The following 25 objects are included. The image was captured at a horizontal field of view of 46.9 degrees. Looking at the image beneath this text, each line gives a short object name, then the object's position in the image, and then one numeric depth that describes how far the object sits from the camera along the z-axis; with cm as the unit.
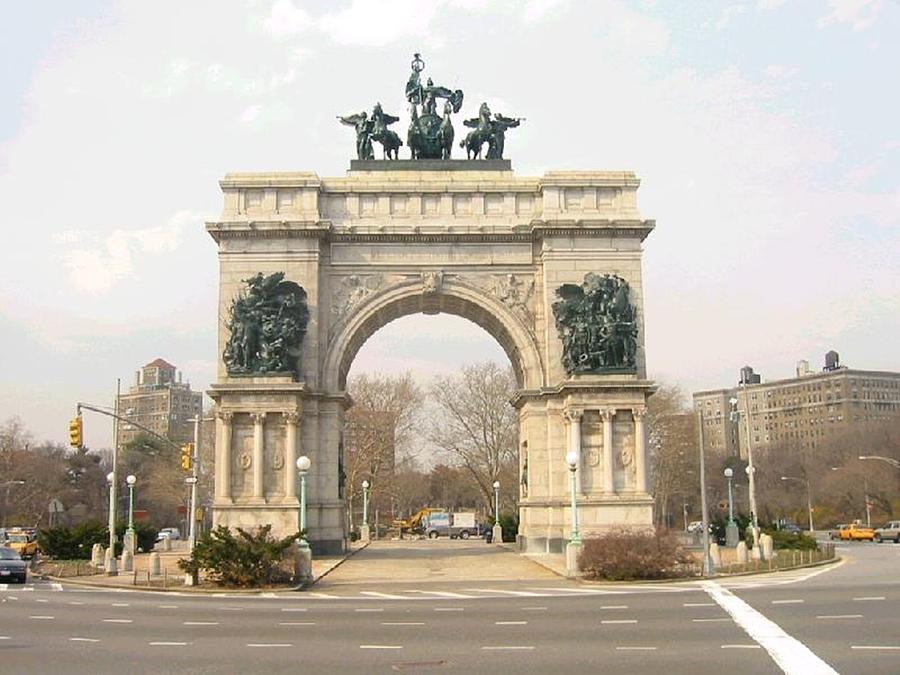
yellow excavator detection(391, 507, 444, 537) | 8056
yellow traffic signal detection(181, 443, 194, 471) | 3678
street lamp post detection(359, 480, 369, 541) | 6219
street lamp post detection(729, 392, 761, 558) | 4014
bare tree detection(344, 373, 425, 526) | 7119
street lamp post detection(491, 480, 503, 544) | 5238
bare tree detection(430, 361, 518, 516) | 7106
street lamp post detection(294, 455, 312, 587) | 2809
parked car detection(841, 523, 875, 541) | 6253
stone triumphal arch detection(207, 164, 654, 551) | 3797
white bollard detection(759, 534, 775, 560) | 3434
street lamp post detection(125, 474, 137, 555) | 3592
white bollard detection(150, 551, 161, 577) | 3142
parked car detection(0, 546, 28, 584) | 3088
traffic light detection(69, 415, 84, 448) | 3303
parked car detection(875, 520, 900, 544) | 6019
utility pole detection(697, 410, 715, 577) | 2819
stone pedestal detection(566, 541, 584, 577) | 2964
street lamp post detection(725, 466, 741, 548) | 4316
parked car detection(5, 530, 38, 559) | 4484
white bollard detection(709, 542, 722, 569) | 3179
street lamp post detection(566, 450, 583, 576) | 2977
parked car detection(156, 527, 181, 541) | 6217
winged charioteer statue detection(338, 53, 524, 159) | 4288
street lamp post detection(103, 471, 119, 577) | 3369
